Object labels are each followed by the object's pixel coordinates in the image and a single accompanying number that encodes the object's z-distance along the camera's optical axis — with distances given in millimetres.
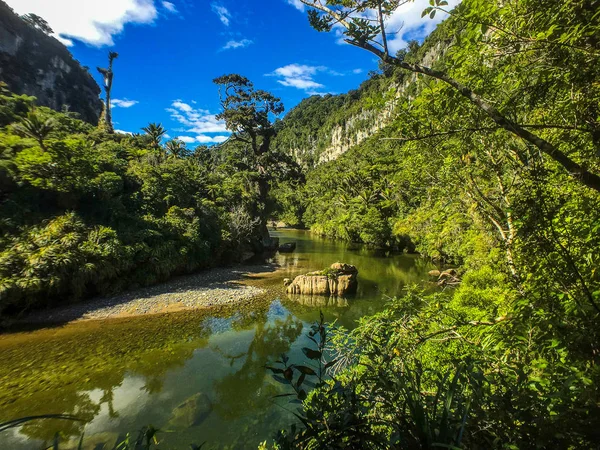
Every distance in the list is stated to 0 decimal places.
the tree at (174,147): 35588
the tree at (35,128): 13961
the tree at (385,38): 1975
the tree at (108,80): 41906
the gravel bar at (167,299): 11586
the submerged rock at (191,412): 6012
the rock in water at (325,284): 15391
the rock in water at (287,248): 31072
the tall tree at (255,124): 29327
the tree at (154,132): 35700
